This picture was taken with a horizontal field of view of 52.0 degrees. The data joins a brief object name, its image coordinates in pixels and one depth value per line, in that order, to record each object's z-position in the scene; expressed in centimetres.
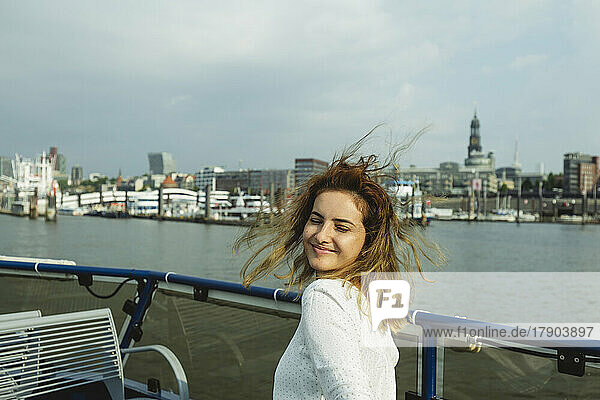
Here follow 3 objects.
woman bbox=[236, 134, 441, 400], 129
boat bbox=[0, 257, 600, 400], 219
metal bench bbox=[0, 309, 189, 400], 263
